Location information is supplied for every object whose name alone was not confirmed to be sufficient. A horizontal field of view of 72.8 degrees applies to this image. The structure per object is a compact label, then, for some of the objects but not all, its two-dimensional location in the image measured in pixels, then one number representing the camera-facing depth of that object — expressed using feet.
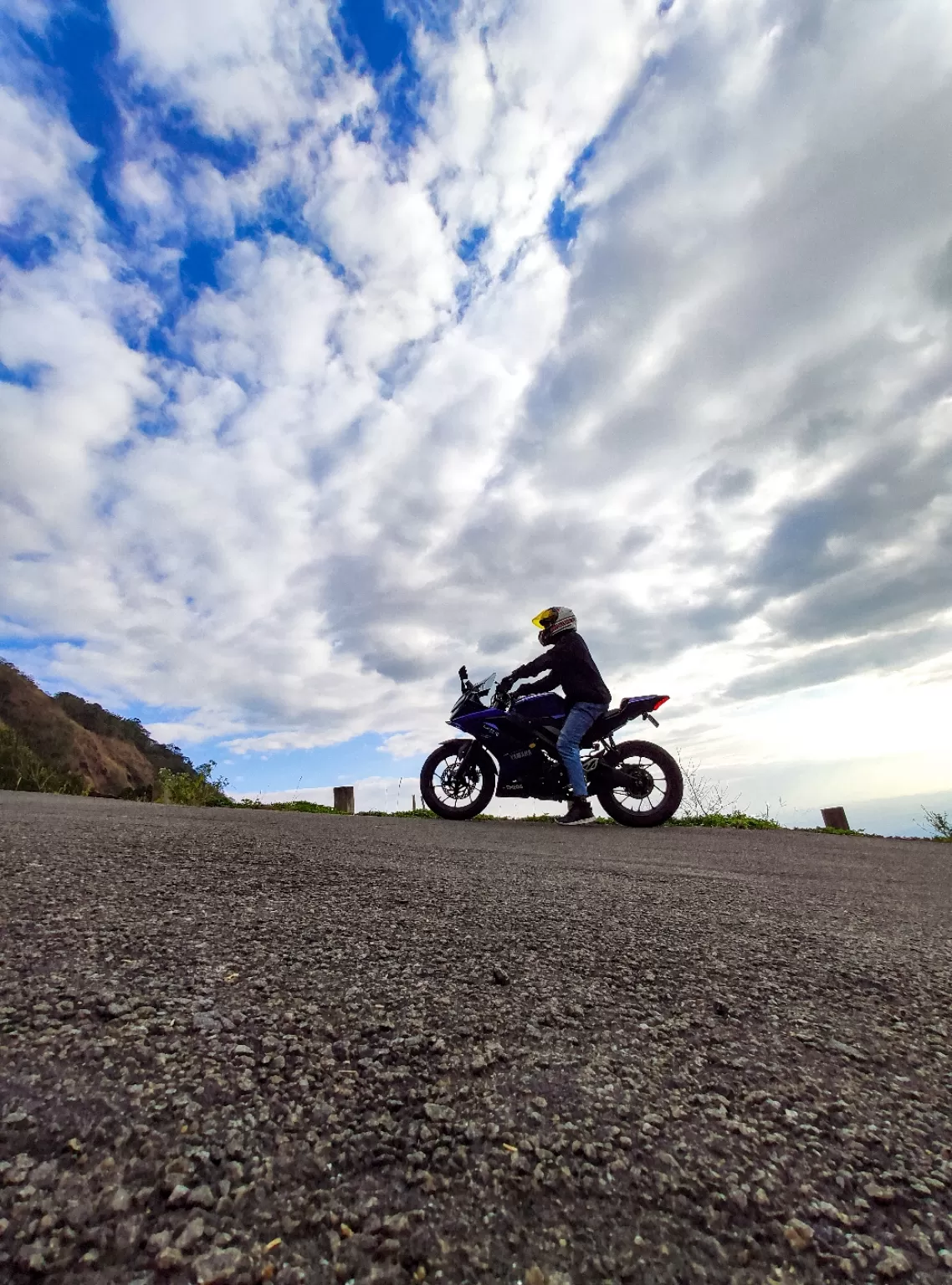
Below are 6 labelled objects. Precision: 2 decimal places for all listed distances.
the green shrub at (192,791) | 33.17
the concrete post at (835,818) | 29.94
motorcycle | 23.48
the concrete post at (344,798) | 35.22
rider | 23.18
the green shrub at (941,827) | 27.48
